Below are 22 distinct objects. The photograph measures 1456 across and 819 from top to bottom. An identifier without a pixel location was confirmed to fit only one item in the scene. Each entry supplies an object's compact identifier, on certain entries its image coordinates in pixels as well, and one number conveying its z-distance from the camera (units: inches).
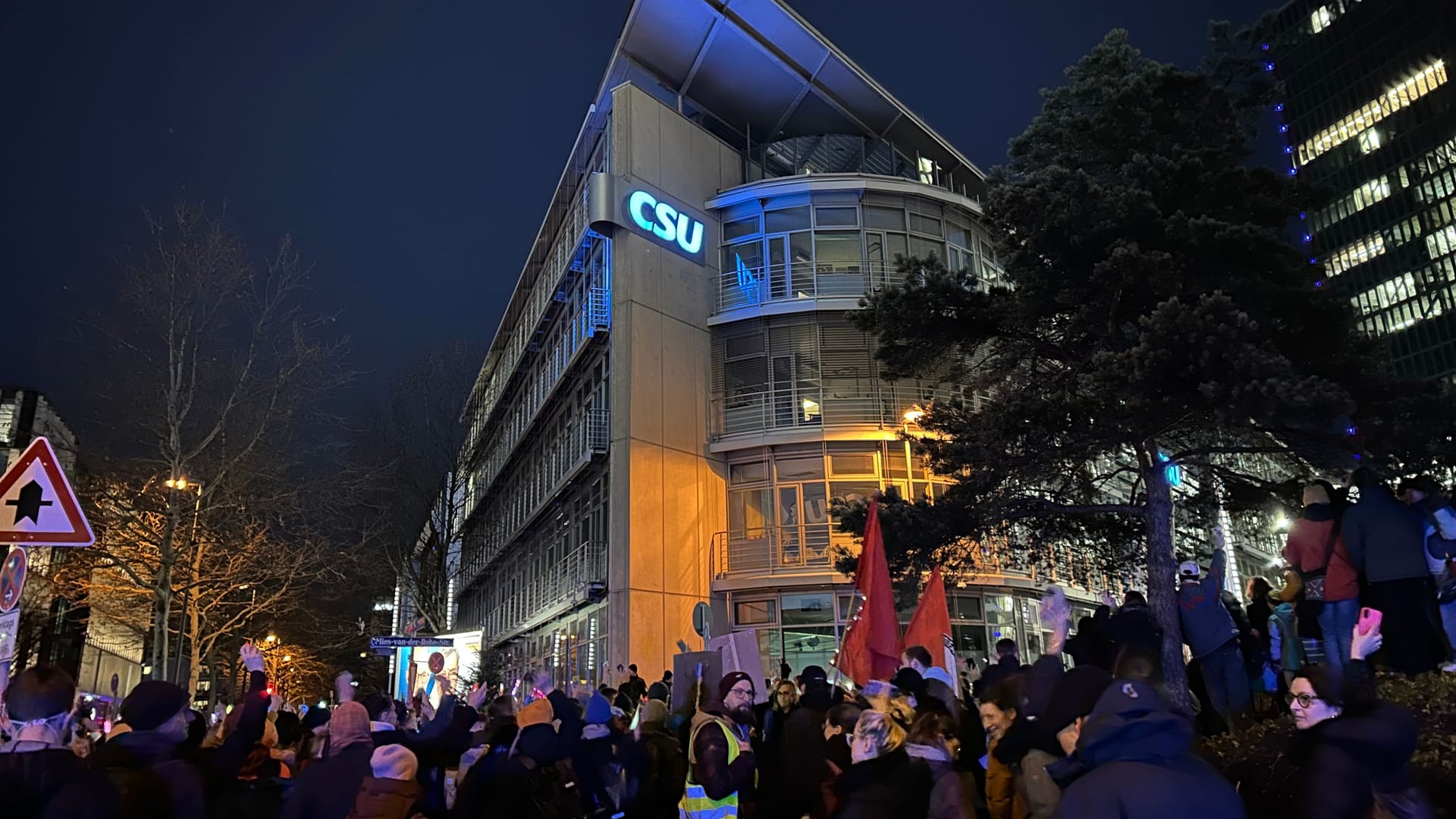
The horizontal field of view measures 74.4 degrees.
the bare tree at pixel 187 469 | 699.7
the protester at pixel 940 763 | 170.2
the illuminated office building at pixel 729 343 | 928.9
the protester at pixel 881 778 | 159.0
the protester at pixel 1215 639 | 339.3
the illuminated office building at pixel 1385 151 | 3481.8
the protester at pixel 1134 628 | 319.6
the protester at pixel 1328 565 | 319.0
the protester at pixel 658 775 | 280.2
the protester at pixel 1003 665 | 303.3
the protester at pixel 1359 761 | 136.3
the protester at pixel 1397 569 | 302.4
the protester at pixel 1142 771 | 104.0
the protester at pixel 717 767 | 223.6
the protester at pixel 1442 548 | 302.7
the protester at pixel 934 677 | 281.7
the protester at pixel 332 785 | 188.7
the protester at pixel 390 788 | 191.3
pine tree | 518.6
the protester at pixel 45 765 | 146.4
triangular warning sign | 224.8
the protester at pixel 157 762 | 169.3
